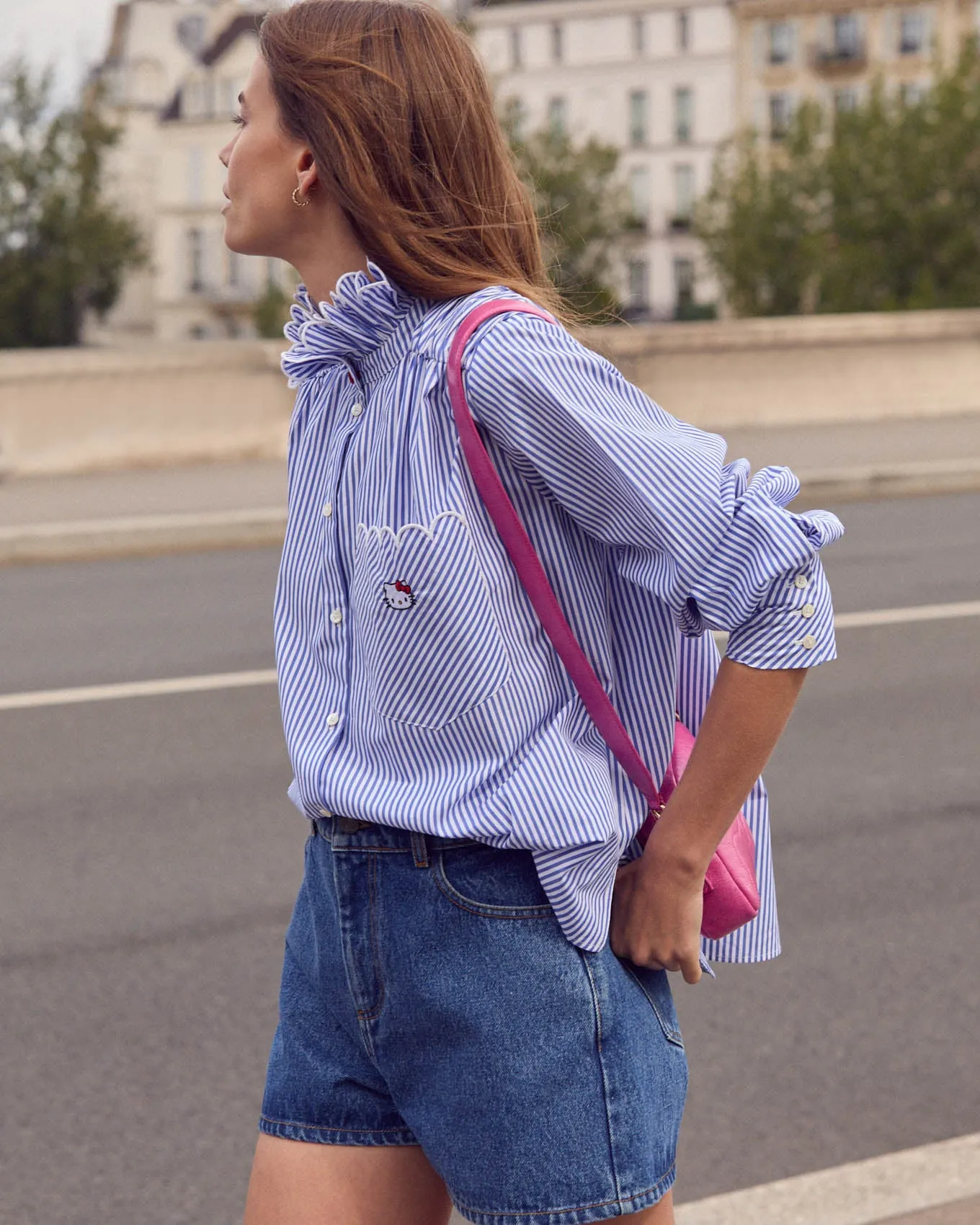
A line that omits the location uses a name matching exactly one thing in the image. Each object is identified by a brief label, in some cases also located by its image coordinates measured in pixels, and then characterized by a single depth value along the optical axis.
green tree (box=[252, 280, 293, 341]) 52.85
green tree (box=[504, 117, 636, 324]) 49.55
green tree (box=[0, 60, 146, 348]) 36.78
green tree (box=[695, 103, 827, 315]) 42.38
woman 1.69
